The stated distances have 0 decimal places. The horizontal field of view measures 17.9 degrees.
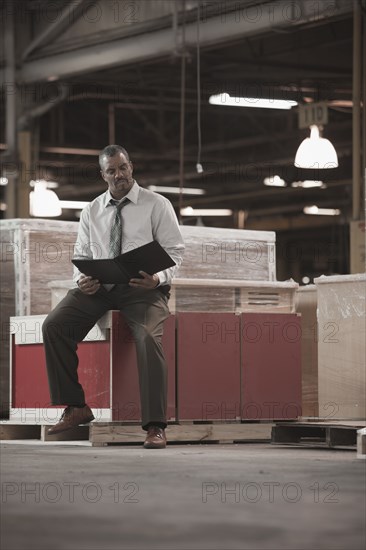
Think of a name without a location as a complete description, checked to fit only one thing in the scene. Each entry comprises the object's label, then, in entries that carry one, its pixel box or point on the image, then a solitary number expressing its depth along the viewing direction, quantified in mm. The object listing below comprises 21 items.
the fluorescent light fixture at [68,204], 18316
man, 7309
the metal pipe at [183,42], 13336
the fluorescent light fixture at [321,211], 24969
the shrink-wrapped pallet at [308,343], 9227
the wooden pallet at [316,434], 7160
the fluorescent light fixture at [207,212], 22812
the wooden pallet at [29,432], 8328
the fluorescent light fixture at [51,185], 23767
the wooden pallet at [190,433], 7582
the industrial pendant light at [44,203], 17078
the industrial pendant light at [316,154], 13297
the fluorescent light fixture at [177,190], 23959
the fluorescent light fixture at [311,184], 21772
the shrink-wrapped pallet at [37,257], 9211
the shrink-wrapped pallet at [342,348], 8180
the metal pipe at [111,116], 19641
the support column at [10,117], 16062
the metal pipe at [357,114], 13544
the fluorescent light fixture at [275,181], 22505
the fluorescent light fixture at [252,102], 14922
